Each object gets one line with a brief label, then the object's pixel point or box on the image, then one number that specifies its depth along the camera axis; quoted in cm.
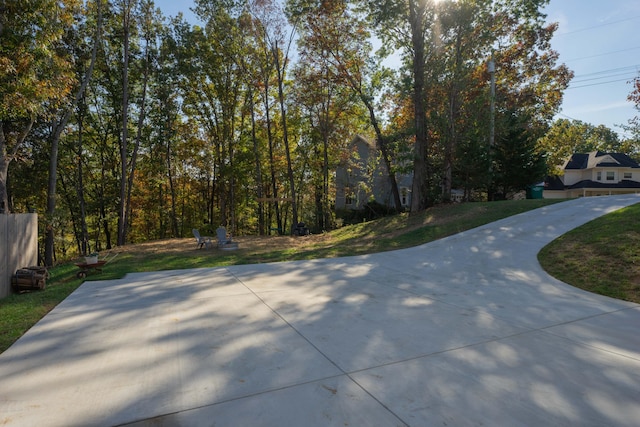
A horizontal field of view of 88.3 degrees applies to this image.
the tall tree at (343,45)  1750
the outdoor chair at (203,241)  1269
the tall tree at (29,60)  733
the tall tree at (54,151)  1355
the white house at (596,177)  2848
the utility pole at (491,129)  1517
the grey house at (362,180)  2448
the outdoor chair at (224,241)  1233
